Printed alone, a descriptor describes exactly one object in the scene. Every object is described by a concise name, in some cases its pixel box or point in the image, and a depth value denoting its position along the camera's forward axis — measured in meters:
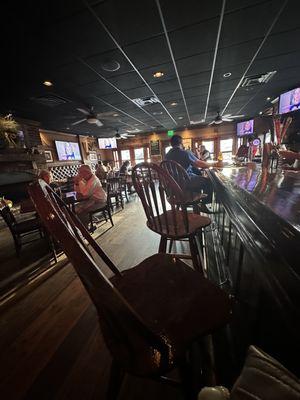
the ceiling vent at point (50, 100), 4.45
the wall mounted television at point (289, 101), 4.90
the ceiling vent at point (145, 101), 5.30
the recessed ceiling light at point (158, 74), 3.78
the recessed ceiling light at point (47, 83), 3.69
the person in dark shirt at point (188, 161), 2.88
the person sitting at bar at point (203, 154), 6.35
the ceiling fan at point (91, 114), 5.59
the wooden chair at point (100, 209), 3.30
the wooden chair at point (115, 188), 4.57
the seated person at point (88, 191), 3.35
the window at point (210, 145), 11.32
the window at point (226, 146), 11.16
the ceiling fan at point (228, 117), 8.99
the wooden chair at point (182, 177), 1.81
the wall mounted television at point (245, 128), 9.44
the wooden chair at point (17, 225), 2.54
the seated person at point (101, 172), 7.21
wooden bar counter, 0.45
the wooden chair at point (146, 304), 0.49
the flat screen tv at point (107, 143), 11.88
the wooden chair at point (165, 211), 1.35
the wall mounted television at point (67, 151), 8.80
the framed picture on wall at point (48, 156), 8.21
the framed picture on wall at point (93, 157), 11.40
